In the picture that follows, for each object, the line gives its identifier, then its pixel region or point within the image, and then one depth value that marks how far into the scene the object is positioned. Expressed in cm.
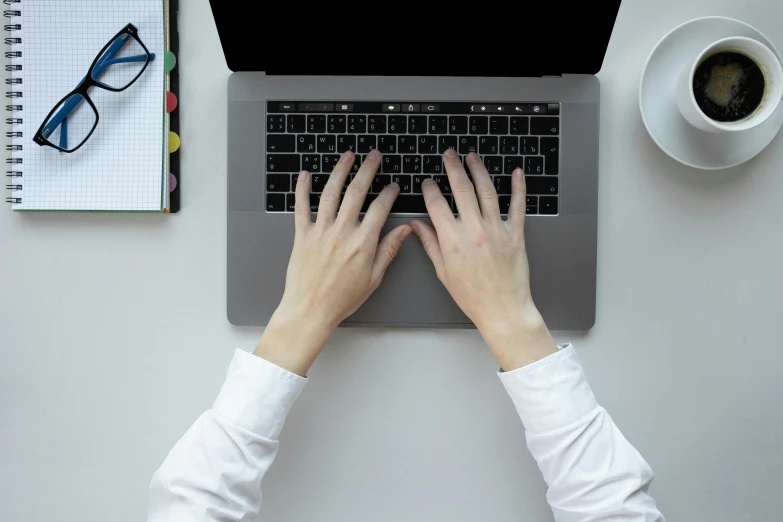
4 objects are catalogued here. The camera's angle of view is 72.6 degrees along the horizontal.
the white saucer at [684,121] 73
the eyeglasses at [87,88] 75
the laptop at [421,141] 72
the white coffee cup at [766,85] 67
